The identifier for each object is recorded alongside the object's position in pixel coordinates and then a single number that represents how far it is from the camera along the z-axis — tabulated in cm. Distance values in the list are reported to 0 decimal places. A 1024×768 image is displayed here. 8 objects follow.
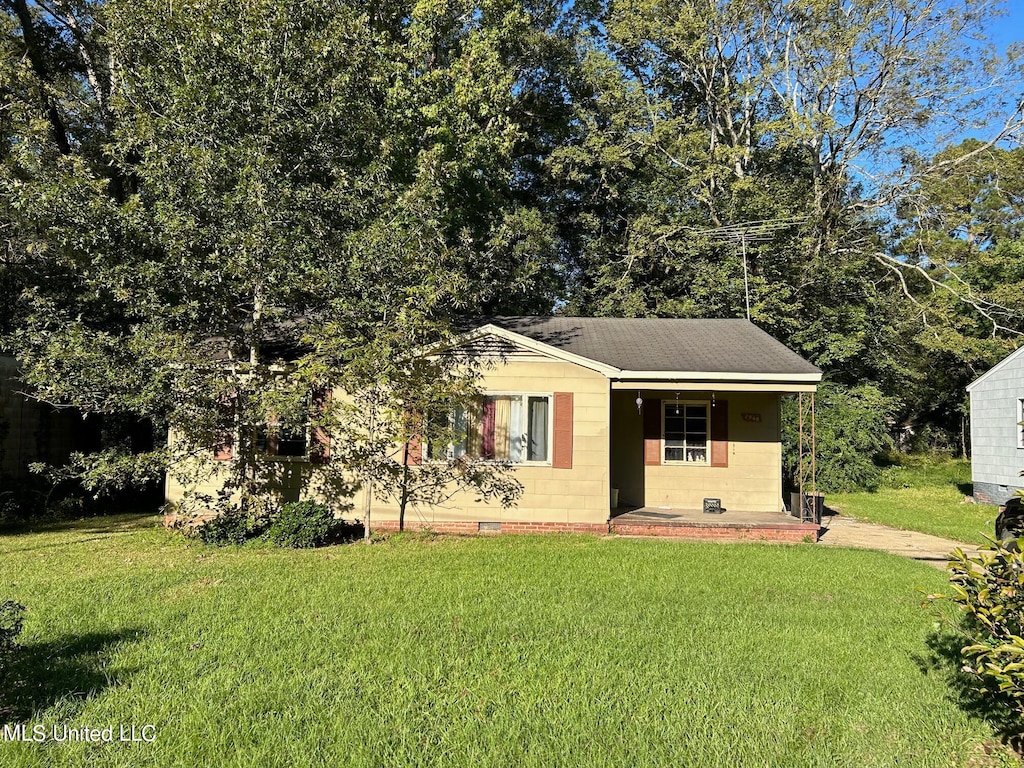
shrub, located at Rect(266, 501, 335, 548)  992
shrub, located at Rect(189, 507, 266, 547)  1012
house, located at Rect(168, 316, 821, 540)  1116
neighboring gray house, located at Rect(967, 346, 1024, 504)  1555
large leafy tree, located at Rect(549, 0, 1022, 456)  2048
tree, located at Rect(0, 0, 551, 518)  931
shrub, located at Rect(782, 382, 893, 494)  1777
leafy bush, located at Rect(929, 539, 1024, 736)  321
